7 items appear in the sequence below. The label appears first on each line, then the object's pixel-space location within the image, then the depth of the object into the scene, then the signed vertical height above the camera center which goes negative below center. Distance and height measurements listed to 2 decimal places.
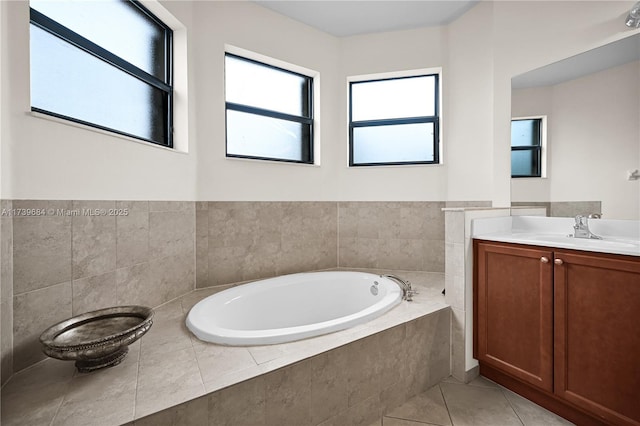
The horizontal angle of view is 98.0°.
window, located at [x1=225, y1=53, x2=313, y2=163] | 2.44 +0.92
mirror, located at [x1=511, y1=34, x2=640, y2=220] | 1.54 +0.47
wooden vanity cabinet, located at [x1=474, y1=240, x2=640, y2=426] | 1.15 -0.58
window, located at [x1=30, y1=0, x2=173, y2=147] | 1.32 +0.83
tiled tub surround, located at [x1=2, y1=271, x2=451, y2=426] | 0.92 -0.64
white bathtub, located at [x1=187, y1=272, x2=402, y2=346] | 1.32 -0.61
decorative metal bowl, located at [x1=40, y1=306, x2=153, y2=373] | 0.99 -0.50
